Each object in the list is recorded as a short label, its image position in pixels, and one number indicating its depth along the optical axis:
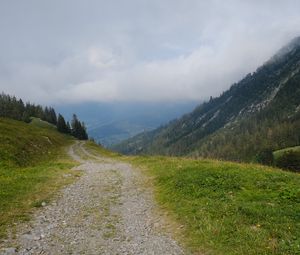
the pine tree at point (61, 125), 125.36
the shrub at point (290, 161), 49.37
